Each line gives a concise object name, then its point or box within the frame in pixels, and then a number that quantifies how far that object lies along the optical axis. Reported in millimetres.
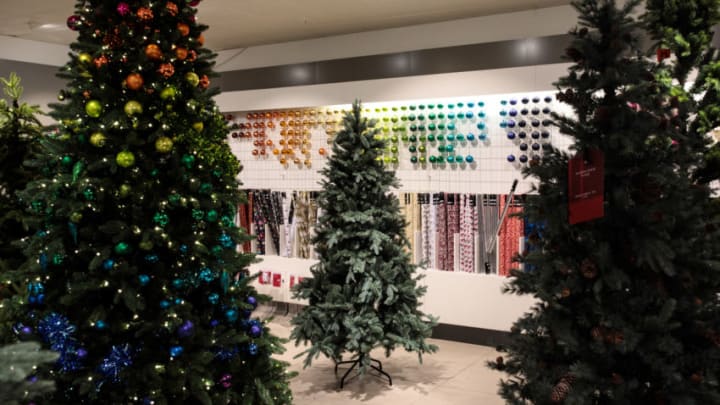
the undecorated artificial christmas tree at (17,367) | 1074
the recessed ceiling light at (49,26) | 6352
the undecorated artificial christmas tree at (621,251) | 2287
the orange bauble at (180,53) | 3123
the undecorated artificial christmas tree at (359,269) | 4641
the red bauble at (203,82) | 3250
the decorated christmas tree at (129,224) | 2965
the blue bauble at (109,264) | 2959
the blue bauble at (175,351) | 3016
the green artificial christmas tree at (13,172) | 3789
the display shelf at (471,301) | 5695
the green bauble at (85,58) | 3018
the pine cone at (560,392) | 2350
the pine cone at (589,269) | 2336
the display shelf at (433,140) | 5773
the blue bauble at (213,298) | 3205
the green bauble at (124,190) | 2969
